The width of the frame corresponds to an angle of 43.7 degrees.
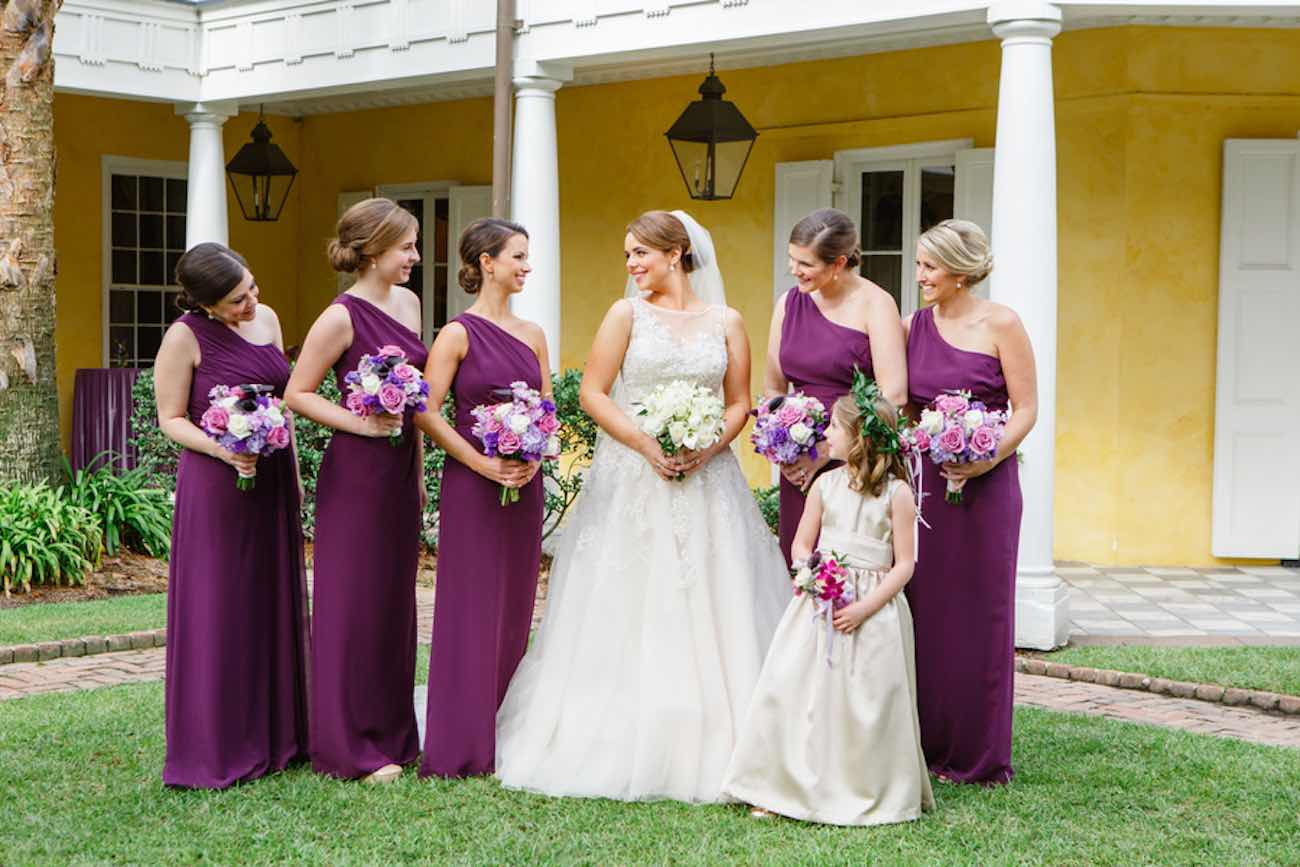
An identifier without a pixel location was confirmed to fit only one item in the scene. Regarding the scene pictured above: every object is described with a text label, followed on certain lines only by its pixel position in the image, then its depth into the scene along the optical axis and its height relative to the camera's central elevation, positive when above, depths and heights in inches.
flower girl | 208.1 -37.8
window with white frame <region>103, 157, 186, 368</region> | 626.8 +44.6
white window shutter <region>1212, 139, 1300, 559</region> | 430.6 +8.6
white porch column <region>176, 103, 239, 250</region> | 547.5 +64.9
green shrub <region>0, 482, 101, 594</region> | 397.4 -43.5
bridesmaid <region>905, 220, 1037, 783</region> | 228.4 -24.4
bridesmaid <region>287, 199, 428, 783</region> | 225.5 -21.0
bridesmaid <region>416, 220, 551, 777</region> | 228.1 -20.5
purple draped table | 592.1 -17.1
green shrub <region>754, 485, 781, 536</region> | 410.0 -31.8
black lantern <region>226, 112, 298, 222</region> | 575.8 +70.1
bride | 224.2 -29.6
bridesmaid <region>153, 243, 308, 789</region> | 224.7 -26.3
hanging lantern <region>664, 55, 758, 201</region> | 439.2 +64.8
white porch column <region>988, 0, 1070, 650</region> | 339.9 +34.3
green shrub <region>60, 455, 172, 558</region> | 436.8 -38.9
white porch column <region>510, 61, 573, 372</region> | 442.6 +53.2
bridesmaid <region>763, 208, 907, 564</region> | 227.8 +7.8
